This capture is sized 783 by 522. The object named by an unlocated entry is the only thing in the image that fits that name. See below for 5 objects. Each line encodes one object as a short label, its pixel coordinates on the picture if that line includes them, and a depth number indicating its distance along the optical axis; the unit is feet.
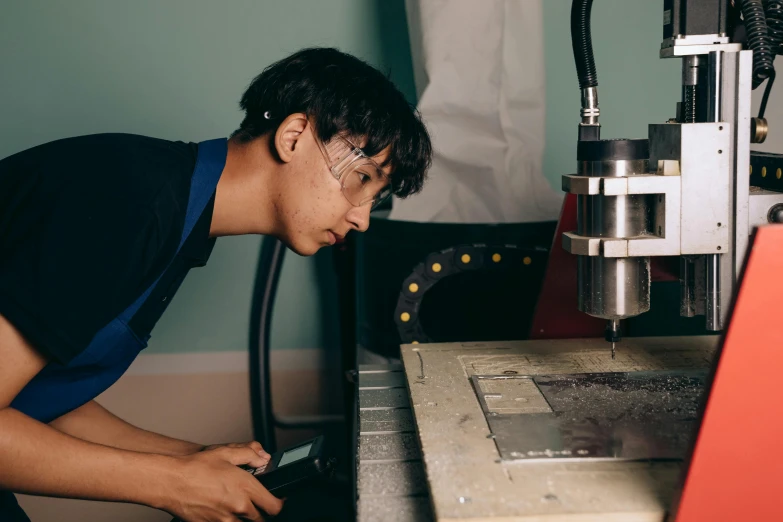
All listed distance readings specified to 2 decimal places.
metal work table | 2.51
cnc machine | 2.43
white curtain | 5.09
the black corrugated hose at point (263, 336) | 6.53
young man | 3.12
